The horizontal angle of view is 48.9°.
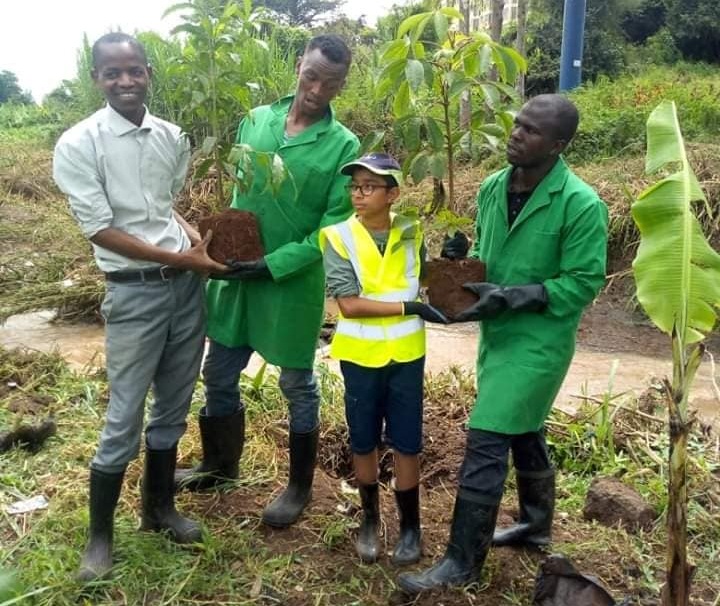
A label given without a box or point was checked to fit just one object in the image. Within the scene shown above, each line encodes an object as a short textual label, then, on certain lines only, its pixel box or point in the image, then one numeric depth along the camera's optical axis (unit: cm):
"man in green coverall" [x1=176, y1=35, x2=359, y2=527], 290
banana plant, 208
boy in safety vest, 263
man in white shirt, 253
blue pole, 1292
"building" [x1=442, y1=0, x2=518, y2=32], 1404
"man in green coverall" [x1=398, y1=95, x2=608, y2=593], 252
